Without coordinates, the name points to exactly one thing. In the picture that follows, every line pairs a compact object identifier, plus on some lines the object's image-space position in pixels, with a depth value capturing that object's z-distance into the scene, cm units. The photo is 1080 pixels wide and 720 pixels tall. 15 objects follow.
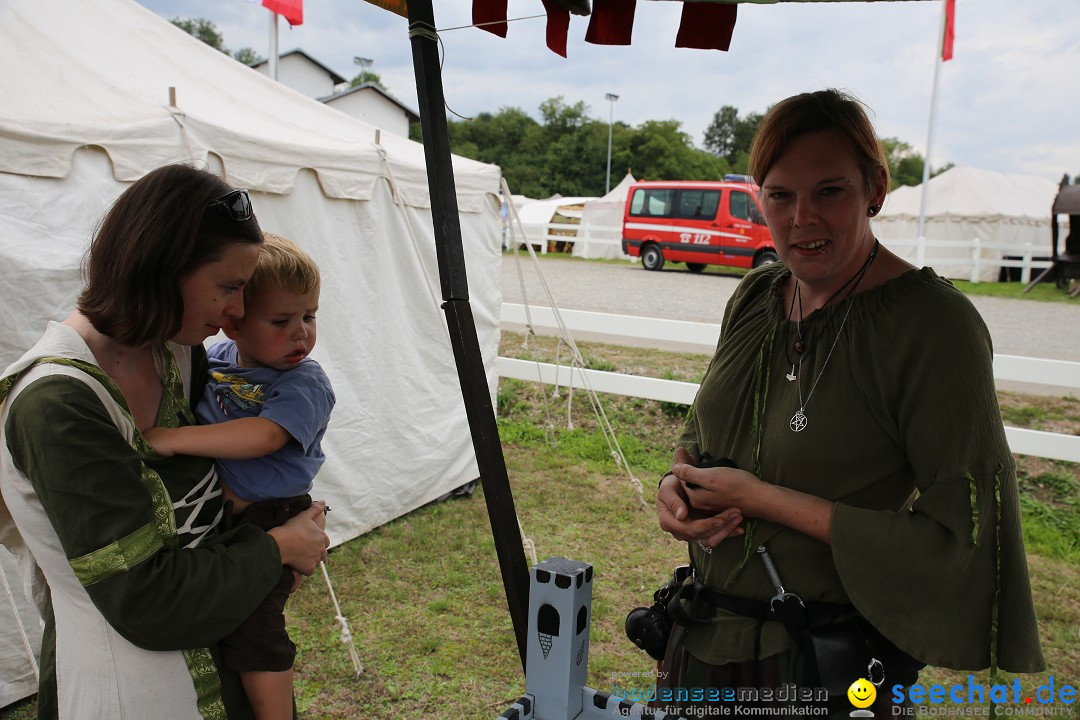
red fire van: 1778
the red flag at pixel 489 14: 187
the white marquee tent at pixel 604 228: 2366
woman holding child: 112
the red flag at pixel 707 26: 188
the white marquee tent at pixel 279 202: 293
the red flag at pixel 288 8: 512
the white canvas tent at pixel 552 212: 2917
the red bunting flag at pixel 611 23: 194
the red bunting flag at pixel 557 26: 189
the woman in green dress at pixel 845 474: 125
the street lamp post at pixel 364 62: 7000
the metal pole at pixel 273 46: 623
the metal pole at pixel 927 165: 1917
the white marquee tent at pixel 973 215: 2006
